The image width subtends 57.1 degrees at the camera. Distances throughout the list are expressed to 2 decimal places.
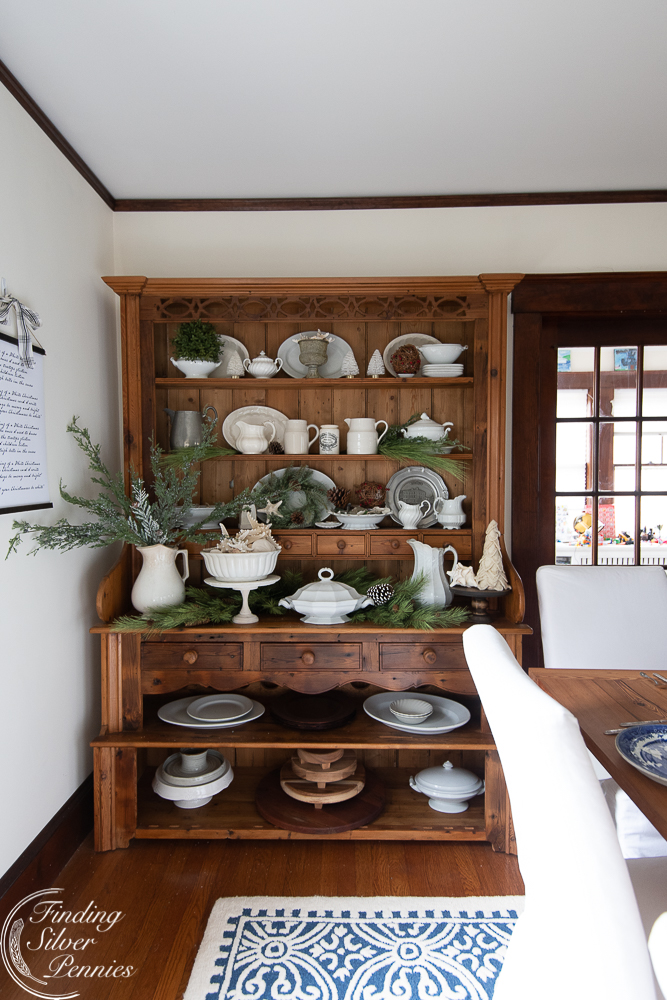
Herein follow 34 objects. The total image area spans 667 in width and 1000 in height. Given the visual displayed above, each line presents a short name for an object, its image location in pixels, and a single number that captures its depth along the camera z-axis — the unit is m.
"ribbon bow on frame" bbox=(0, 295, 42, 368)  1.72
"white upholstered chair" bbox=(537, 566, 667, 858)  1.93
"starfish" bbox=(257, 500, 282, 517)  2.32
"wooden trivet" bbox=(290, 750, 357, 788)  2.25
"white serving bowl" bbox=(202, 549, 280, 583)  2.17
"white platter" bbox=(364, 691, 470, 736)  2.17
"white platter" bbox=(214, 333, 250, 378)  2.50
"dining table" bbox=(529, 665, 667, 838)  1.10
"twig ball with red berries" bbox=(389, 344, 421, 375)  2.38
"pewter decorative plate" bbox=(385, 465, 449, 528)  2.54
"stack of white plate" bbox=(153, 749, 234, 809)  2.19
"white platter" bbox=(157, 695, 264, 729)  2.22
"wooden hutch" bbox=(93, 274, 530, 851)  2.13
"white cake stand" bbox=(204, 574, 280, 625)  2.17
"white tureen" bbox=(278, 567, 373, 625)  2.18
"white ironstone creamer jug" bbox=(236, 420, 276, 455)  2.40
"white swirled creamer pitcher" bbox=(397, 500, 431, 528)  2.39
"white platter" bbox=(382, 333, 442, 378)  2.51
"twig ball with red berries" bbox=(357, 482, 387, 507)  2.47
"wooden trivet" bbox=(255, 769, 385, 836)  2.12
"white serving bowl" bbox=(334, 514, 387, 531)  2.38
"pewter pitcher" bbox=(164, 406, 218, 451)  2.43
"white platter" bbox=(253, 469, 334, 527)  2.51
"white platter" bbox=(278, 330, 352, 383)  2.52
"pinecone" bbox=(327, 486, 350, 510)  2.51
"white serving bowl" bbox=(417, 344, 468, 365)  2.35
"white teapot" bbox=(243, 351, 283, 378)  2.39
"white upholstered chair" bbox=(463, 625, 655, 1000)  0.81
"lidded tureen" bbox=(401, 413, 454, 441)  2.42
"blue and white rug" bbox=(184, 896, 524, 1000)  1.55
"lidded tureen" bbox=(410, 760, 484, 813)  2.21
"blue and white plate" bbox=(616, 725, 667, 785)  1.13
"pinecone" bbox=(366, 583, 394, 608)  2.23
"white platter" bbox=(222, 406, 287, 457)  2.55
